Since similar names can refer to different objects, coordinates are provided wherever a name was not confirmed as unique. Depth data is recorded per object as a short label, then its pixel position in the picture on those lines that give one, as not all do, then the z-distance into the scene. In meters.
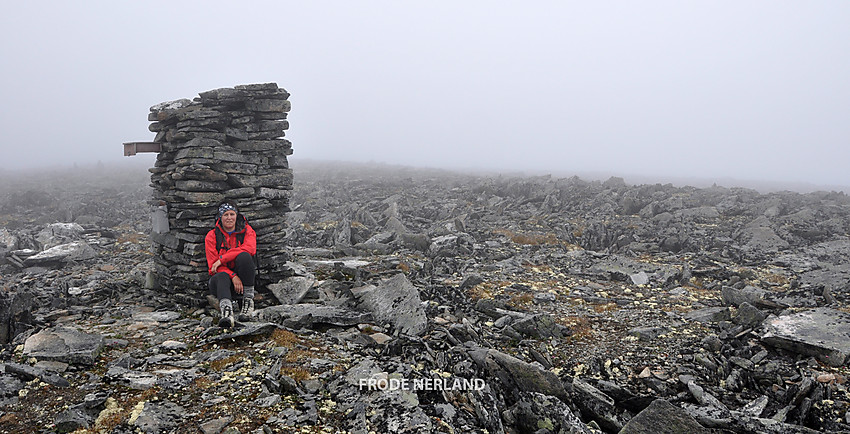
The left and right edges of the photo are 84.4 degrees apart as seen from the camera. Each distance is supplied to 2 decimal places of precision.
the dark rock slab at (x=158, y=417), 5.41
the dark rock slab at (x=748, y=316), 9.13
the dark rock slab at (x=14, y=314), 8.20
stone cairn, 10.40
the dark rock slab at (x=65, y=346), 7.00
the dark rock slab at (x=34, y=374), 6.32
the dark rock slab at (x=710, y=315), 9.85
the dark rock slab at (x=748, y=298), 10.11
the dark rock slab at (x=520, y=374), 6.81
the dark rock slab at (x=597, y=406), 6.35
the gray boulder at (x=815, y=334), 7.69
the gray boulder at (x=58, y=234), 18.17
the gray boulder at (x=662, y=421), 5.56
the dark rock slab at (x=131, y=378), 6.38
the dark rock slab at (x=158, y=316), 9.47
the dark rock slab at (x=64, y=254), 14.43
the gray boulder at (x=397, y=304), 8.91
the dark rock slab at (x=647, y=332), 9.09
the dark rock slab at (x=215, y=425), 5.40
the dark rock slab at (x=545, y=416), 5.96
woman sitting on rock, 9.29
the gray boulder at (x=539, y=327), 9.37
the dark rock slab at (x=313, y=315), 8.98
